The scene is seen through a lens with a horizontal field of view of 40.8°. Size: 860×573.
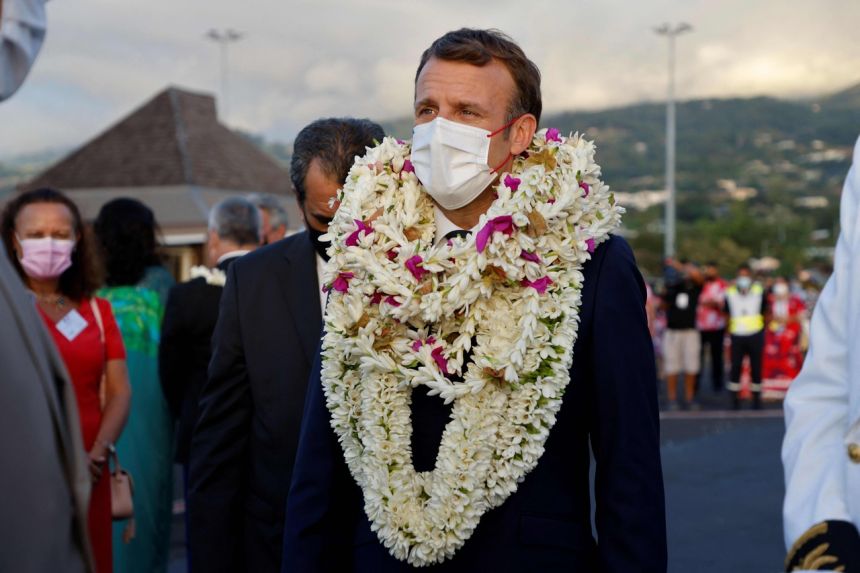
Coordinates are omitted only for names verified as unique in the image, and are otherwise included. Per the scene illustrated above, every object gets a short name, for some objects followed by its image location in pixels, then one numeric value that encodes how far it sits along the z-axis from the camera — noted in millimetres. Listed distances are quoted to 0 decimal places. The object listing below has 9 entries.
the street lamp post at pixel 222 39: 48844
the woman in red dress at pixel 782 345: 18922
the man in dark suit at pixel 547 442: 2715
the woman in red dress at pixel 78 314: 4828
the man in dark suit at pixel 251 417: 3744
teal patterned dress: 6281
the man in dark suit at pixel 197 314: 5746
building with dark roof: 31359
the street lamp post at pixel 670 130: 49500
